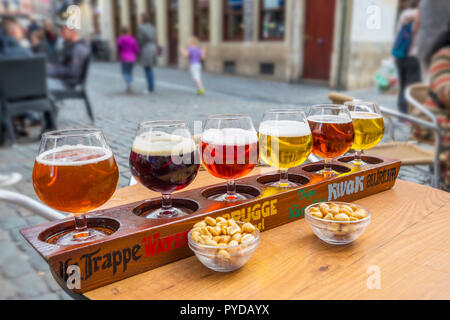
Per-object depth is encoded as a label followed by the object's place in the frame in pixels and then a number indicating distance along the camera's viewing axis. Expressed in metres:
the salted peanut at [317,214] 1.06
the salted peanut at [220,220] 0.98
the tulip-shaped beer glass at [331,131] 1.31
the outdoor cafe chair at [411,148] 2.98
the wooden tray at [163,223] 0.86
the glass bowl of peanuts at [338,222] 1.02
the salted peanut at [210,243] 0.89
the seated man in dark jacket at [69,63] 6.49
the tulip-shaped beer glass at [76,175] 0.93
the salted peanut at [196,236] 0.92
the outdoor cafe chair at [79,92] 6.32
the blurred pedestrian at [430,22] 3.07
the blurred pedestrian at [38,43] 10.80
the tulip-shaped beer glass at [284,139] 1.18
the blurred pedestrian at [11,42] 5.81
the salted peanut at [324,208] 1.07
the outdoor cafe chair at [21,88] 5.31
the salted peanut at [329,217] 1.05
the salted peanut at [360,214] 1.05
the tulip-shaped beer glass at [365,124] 1.48
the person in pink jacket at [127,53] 10.30
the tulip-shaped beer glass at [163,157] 1.02
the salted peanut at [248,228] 0.96
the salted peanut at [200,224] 0.97
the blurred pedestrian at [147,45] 10.18
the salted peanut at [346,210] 1.07
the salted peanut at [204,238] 0.91
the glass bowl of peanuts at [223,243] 0.88
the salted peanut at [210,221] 0.97
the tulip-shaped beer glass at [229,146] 1.10
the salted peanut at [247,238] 0.91
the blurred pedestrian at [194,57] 10.44
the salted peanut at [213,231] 0.93
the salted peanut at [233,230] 0.93
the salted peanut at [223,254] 0.88
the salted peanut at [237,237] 0.91
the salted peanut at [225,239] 0.91
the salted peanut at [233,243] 0.89
